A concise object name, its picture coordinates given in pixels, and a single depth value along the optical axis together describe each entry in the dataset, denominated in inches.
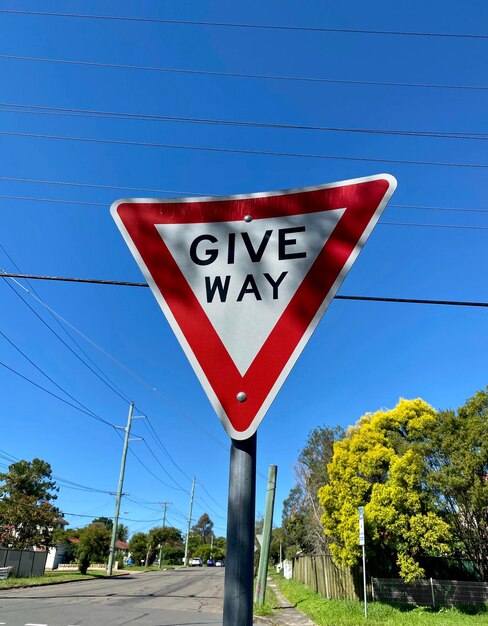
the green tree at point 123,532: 2964.6
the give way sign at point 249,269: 52.2
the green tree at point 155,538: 2378.4
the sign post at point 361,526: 466.2
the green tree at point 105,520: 4462.1
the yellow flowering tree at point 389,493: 544.4
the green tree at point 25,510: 1370.6
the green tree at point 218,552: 3626.0
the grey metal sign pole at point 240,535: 44.0
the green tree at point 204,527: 4852.4
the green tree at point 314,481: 967.6
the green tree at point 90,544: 1396.4
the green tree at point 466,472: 516.1
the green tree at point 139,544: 2417.8
